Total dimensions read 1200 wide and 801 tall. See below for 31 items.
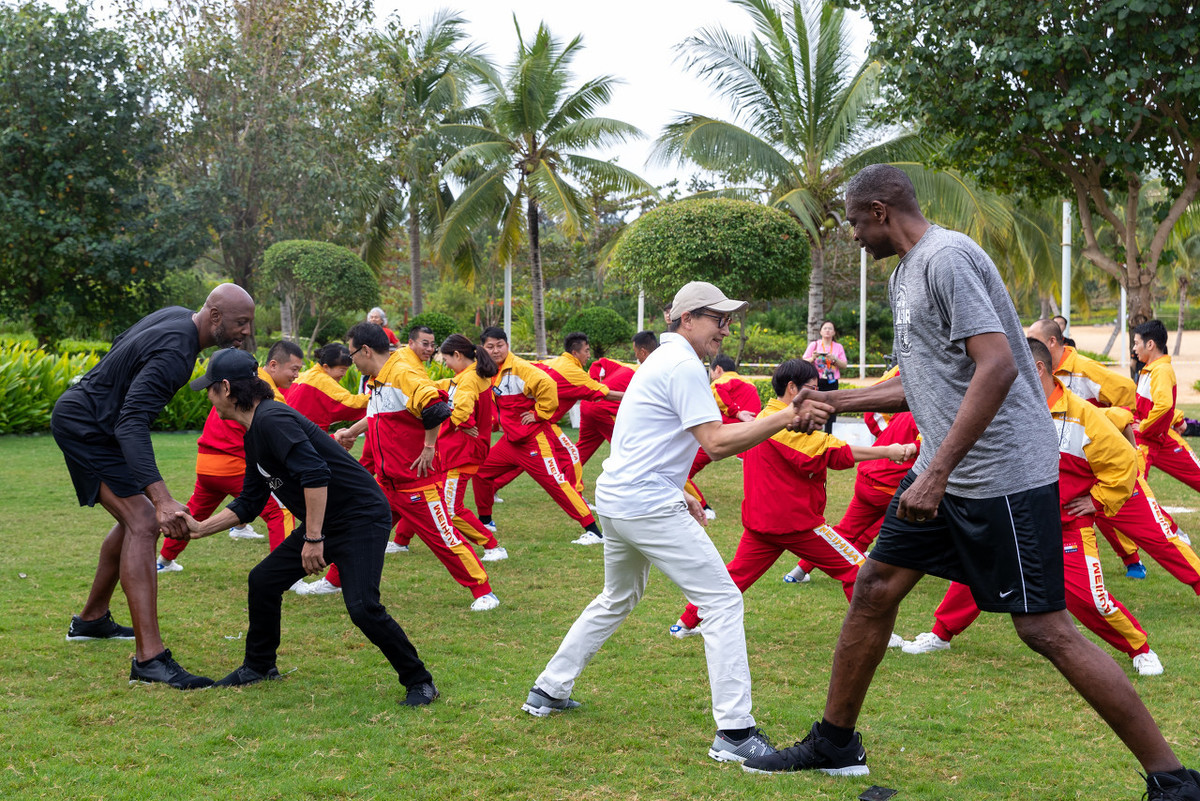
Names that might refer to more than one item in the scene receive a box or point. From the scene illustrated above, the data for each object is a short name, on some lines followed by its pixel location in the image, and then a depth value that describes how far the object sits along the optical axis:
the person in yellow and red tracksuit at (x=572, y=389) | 9.54
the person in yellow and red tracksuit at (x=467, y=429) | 8.04
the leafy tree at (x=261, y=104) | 22.44
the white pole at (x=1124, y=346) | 34.00
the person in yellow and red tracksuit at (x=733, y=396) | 8.76
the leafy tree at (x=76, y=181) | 19.56
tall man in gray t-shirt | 3.34
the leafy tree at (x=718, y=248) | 18.48
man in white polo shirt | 4.07
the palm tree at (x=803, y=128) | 19.41
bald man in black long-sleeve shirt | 5.00
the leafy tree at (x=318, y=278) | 23.12
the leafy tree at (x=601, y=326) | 25.20
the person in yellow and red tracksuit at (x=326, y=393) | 8.21
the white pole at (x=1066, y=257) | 16.55
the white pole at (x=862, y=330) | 25.47
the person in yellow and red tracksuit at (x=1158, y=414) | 7.71
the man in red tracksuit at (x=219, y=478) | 7.10
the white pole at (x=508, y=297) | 26.09
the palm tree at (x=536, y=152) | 23.05
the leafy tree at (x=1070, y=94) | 11.43
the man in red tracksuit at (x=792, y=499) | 5.63
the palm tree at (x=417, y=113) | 24.64
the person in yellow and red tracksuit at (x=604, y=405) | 10.33
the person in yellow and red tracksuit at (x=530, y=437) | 9.09
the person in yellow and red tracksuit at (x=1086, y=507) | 5.19
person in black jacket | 4.66
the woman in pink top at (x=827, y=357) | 13.47
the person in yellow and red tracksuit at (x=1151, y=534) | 6.23
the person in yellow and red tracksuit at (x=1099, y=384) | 7.60
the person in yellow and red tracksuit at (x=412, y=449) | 6.69
